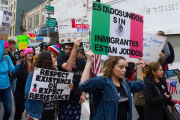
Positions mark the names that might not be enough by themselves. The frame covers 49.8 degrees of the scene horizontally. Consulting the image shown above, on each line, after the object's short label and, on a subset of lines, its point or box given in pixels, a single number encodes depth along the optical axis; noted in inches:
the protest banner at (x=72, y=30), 148.9
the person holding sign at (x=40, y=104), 119.1
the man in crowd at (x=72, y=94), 133.0
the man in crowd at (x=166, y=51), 188.7
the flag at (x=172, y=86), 192.7
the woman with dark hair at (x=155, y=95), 139.9
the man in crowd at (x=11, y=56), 238.4
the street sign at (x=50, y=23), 495.2
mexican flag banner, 108.9
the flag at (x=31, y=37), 512.9
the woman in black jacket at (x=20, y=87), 178.5
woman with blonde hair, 94.1
